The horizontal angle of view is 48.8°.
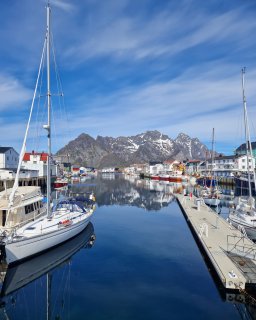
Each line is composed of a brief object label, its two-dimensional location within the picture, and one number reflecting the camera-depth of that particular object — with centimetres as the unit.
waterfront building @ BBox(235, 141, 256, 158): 13350
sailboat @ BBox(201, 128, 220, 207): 5503
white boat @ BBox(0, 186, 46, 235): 2536
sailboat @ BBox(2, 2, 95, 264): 2127
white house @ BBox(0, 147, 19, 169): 8119
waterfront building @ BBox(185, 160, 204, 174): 17675
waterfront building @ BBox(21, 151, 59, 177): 9235
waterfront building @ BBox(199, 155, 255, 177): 12241
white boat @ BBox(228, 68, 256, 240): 3038
